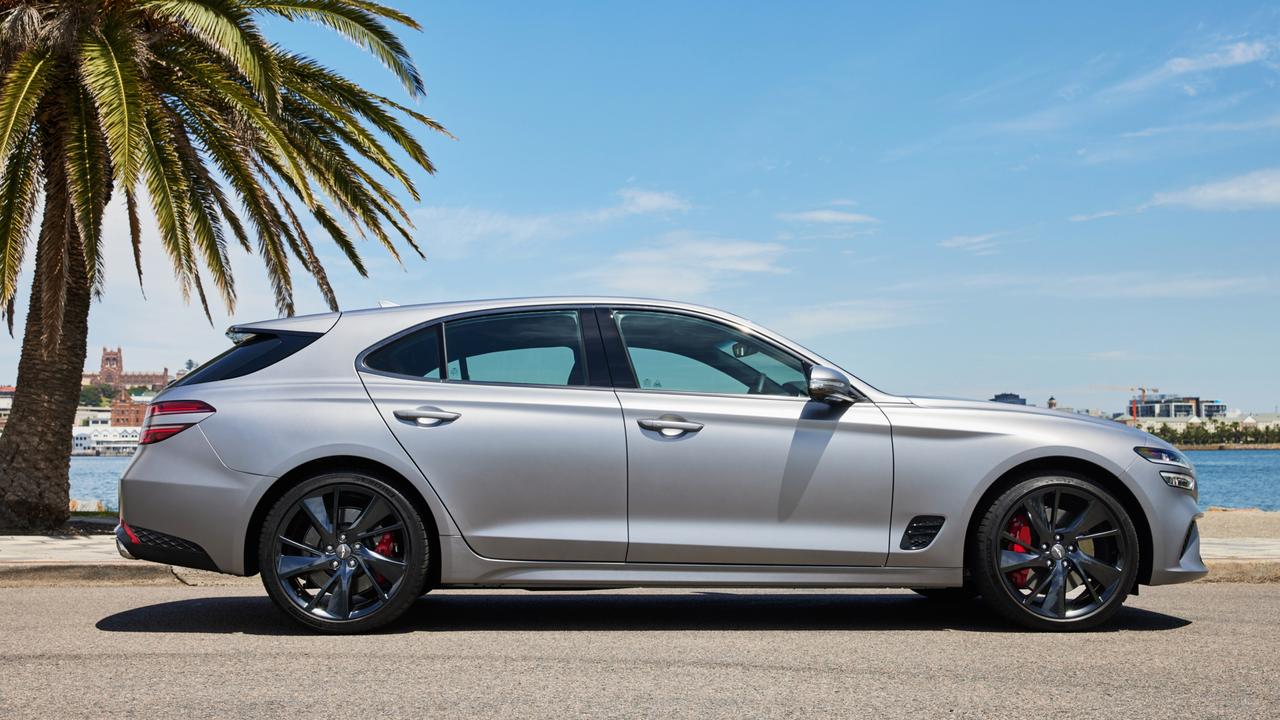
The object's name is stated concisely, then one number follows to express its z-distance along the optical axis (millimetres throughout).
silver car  5383
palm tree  11008
